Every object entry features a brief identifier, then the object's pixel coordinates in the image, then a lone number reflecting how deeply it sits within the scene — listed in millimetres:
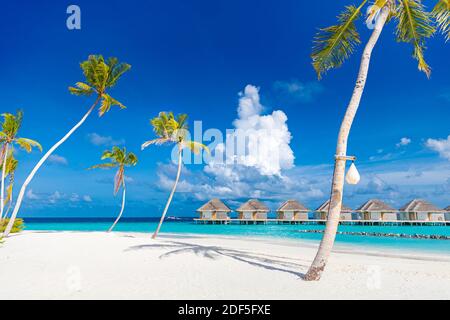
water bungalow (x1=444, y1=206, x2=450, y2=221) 52844
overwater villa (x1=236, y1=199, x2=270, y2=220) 60594
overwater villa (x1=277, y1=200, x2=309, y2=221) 58938
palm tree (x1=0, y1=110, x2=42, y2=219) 19375
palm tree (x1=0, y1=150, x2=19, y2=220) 20469
